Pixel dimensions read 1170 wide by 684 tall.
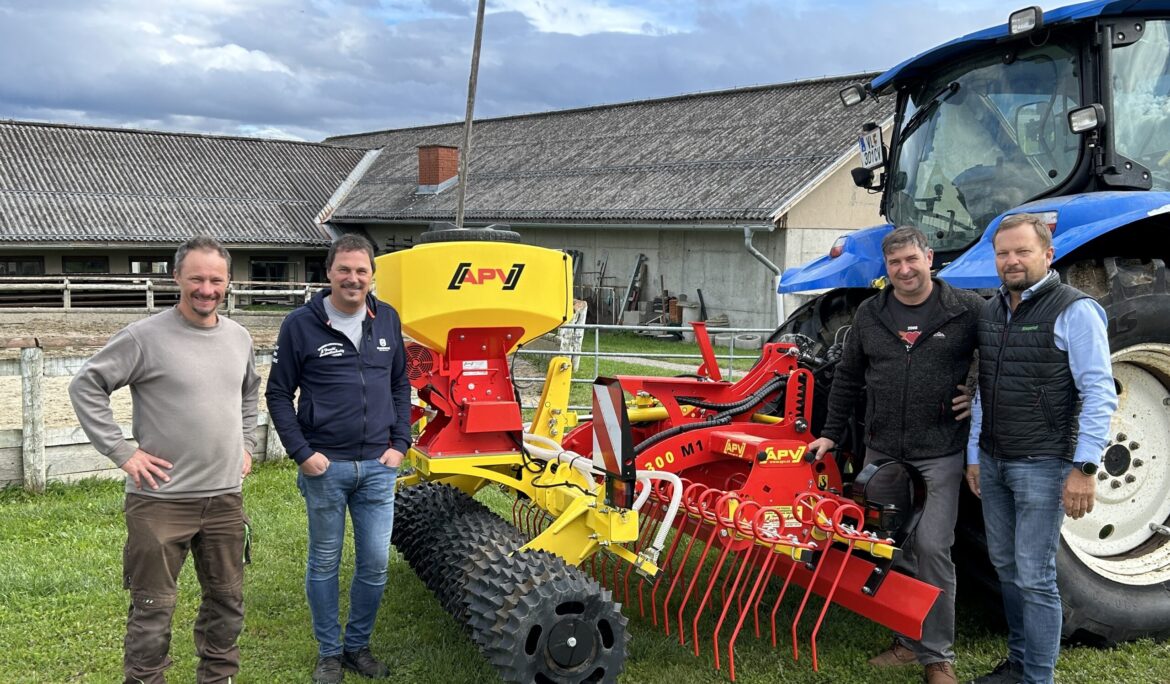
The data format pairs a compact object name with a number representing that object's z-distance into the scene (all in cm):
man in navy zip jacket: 370
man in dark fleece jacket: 388
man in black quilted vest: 346
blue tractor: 410
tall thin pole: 1770
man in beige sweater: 326
